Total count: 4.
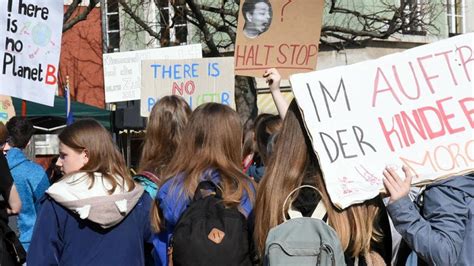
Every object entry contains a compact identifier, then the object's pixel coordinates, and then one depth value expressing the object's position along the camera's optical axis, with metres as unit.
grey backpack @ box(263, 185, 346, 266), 5.58
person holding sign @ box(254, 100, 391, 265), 5.86
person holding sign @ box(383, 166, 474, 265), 5.83
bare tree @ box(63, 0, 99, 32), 27.69
